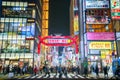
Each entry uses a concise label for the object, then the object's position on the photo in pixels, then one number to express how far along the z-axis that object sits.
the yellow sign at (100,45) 43.59
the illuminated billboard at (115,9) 37.06
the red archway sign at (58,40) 32.03
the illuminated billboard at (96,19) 44.75
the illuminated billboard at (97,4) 43.94
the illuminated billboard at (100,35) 42.60
